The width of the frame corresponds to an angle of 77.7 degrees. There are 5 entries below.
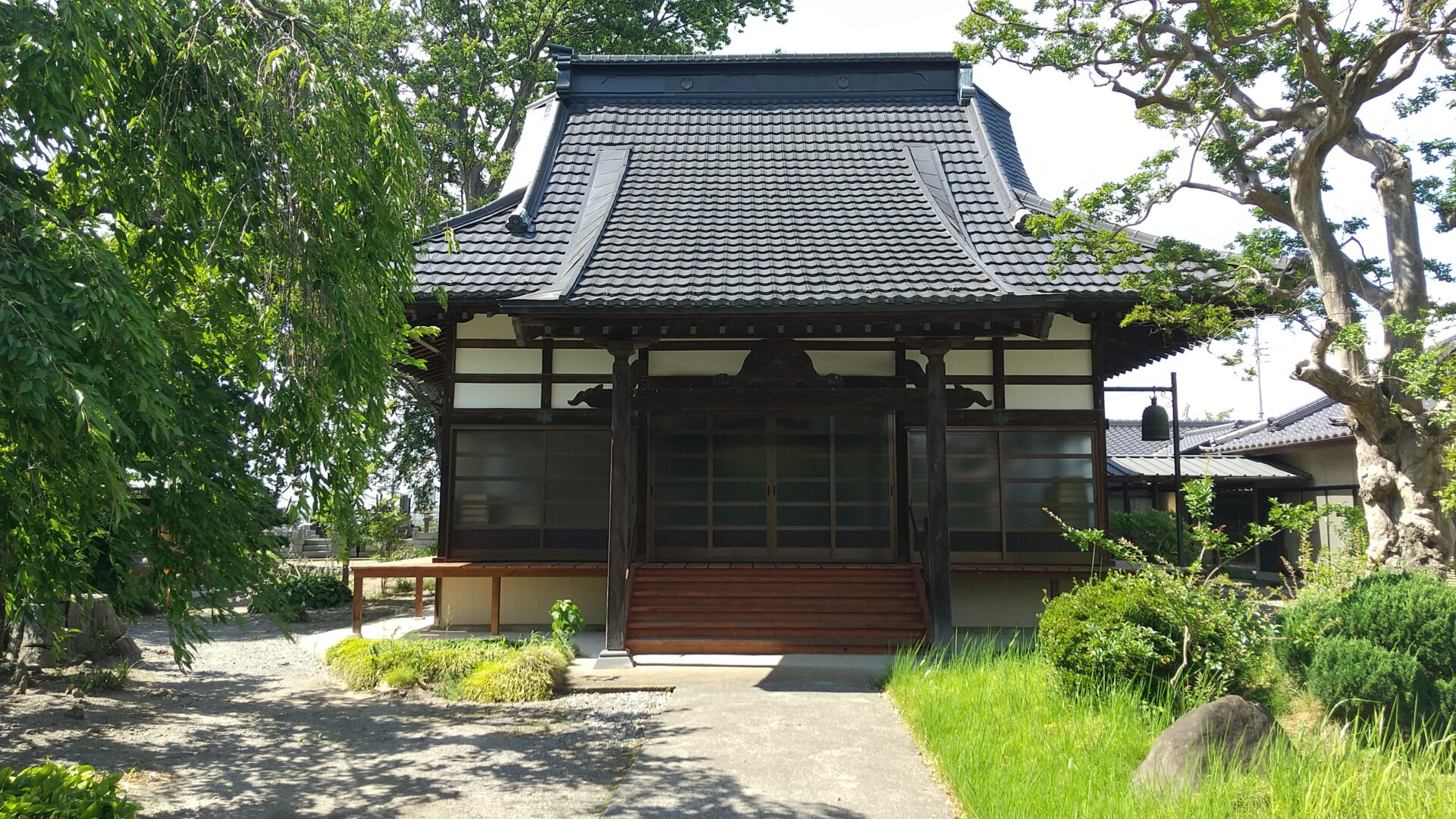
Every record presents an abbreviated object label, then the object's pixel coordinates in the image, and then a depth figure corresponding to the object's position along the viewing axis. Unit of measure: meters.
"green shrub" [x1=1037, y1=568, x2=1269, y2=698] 5.92
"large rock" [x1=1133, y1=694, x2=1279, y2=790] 4.50
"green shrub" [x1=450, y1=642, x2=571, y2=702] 7.42
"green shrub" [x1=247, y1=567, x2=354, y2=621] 14.47
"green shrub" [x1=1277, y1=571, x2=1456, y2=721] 5.43
